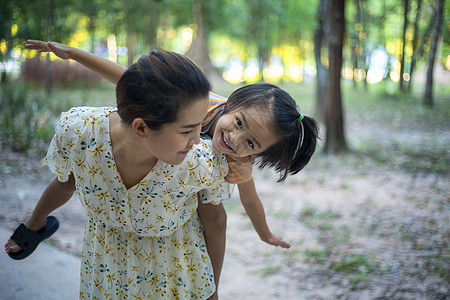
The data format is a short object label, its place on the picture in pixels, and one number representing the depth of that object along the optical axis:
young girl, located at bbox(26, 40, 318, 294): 1.21
